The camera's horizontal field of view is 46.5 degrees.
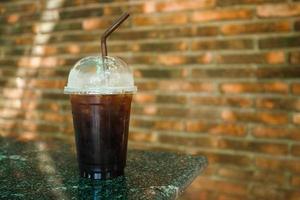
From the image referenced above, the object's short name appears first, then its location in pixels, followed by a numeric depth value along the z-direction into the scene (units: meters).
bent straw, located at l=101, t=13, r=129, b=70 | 0.86
